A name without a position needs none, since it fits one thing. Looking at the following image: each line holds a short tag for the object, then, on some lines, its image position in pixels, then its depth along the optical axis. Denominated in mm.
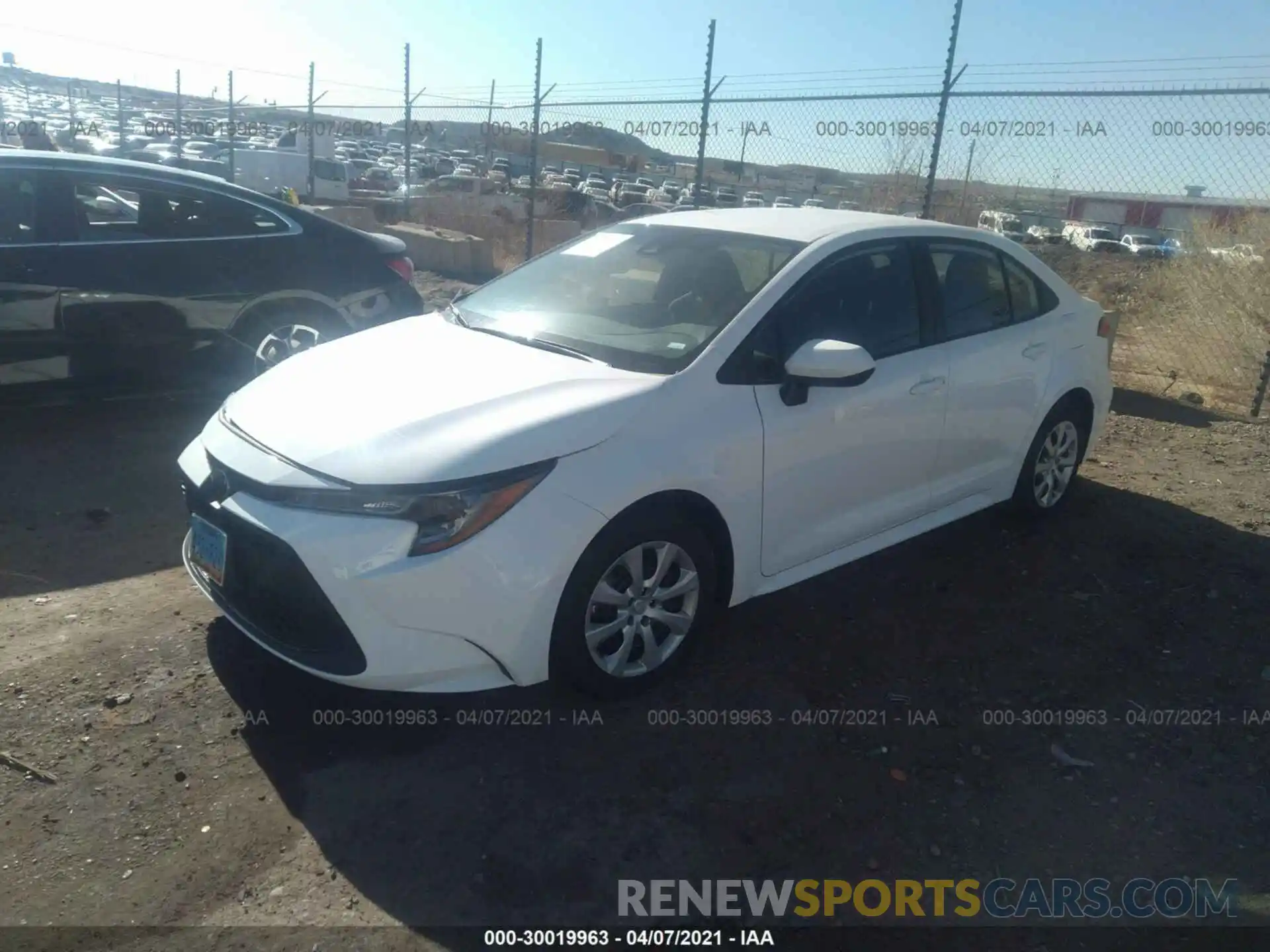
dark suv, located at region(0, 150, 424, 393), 5387
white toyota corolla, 2943
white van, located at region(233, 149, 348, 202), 26844
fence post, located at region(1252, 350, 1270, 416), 8109
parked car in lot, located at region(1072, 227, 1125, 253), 27906
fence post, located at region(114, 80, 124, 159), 21859
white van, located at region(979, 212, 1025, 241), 16781
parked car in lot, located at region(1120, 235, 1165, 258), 25531
